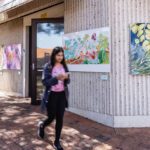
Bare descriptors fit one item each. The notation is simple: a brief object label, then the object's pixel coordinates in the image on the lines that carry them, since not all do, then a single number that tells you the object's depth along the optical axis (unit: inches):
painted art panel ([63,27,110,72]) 262.3
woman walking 193.8
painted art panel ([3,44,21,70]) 443.8
